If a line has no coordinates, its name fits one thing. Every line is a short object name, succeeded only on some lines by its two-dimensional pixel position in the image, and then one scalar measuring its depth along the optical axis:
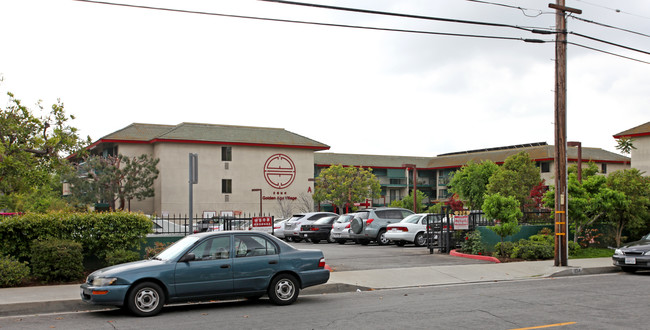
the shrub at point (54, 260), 14.04
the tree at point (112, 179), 51.72
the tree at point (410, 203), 60.03
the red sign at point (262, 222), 17.60
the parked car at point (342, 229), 29.04
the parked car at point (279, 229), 34.41
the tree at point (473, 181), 51.91
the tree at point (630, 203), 22.36
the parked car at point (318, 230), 31.84
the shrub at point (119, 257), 14.98
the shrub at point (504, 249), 20.08
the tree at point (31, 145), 20.53
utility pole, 18.30
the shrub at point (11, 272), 13.54
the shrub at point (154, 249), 15.99
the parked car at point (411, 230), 25.67
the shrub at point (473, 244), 20.53
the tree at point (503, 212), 19.34
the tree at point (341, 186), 66.19
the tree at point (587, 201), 20.42
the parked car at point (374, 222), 27.77
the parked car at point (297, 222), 32.72
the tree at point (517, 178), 46.28
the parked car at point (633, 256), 16.80
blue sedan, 10.34
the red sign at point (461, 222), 21.03
